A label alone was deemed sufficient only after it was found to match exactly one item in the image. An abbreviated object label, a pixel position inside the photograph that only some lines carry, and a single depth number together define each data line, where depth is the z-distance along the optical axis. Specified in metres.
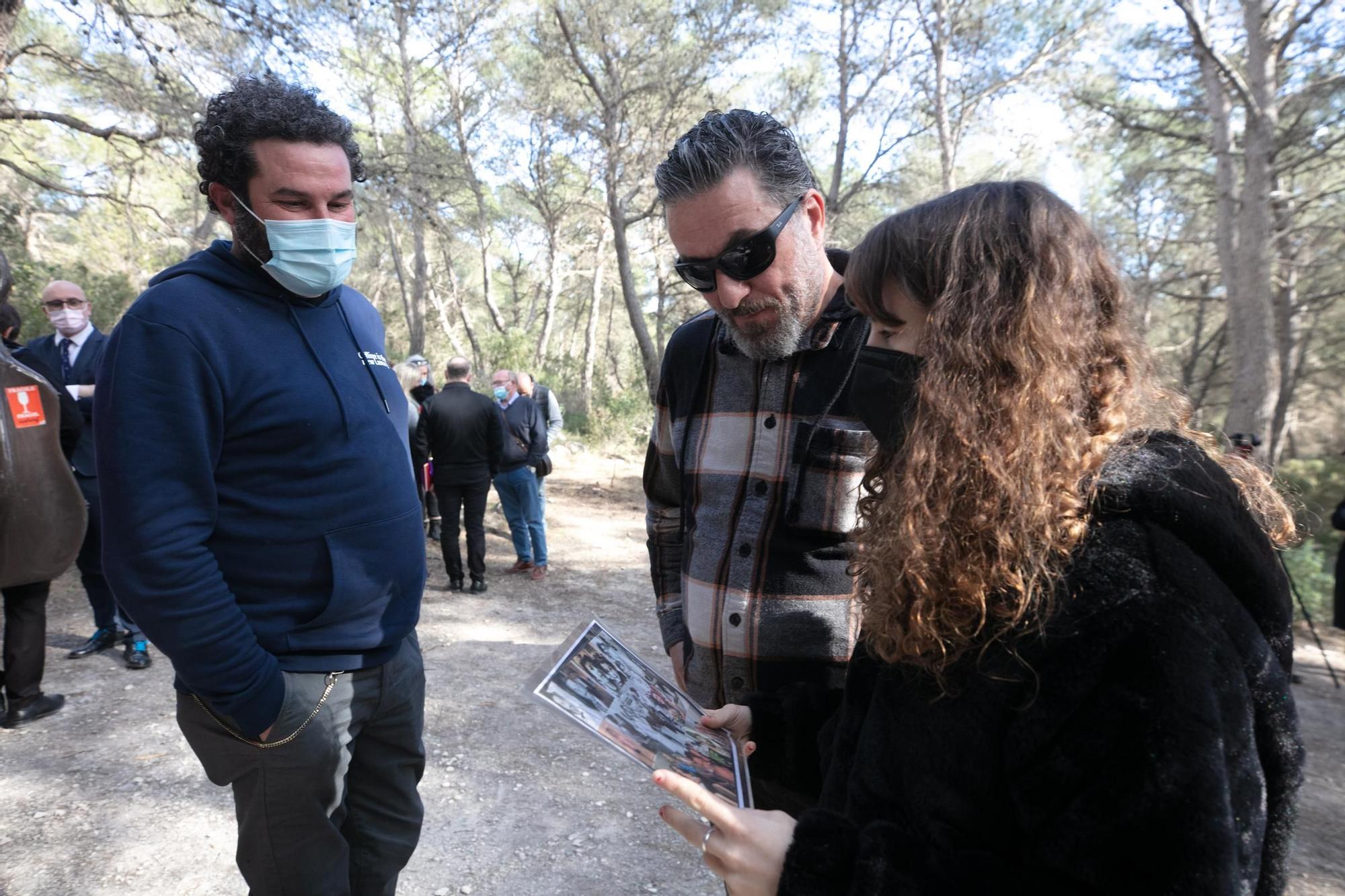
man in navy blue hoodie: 1.42
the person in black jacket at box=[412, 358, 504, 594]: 6.45
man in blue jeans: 7.08
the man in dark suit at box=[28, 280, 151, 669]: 4.34
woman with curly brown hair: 0.77
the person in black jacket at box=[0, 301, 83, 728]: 3.51
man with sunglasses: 1.61
